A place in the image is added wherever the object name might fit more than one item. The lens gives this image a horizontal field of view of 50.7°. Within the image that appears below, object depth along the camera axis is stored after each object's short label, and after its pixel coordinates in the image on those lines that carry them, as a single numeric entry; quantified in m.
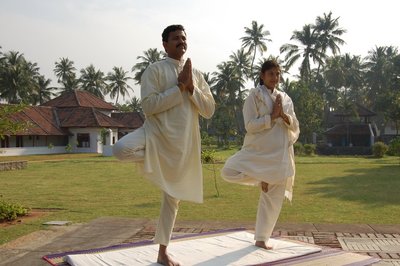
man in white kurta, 3.80
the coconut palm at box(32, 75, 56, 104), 55.78
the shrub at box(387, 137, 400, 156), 22.21
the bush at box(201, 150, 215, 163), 11.86
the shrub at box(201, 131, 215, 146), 24.36
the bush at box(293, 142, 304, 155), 34.16
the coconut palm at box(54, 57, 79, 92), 57.33
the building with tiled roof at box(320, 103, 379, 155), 41.19
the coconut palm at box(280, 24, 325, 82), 47.31
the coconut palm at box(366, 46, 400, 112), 52.64
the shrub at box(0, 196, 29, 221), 7.05
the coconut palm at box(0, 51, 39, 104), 46.84
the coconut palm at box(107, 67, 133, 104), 57.94
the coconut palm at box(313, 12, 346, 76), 47.47
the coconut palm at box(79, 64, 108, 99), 55.94
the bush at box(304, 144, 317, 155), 34.12
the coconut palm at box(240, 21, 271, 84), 51.19
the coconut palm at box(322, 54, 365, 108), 51.78
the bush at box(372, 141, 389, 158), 30.94
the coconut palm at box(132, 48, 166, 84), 50.96
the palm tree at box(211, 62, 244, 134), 48.88
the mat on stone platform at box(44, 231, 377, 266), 3.97
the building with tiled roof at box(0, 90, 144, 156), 34.56
